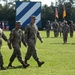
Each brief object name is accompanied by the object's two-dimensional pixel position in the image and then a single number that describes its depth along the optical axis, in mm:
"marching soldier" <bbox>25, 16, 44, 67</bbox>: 14273
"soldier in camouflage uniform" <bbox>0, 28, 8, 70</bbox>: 13286
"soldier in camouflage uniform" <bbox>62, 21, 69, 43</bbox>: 31816
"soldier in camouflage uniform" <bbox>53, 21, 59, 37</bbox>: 46219
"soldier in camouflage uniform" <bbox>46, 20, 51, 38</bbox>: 45250
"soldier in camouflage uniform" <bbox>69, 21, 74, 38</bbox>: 46003
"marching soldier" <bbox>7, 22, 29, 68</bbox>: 13938
